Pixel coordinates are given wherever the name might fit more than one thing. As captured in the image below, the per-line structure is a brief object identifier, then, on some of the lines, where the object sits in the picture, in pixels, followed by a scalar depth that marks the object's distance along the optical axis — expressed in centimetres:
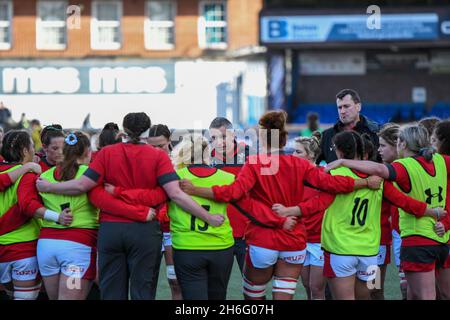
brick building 5675
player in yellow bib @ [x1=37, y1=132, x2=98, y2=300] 1382
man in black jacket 1712
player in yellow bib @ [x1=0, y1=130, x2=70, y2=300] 1444
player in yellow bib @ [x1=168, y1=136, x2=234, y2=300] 1355
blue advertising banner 5578
